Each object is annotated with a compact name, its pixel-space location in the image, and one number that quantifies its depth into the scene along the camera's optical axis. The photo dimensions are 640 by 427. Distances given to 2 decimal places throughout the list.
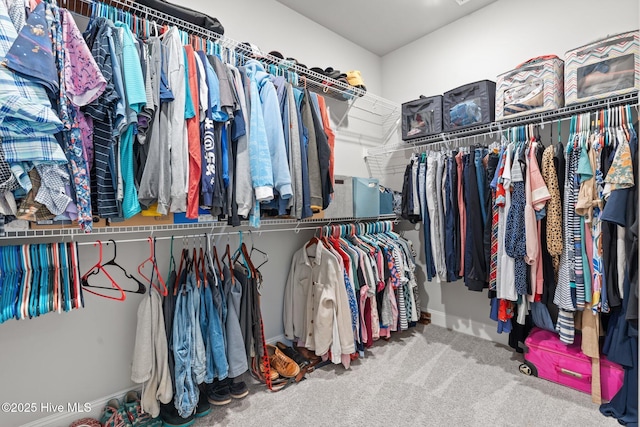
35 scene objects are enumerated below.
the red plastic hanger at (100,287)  1.50
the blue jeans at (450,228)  2.38
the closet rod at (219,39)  1.49
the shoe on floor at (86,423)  1.52
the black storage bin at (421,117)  2.60
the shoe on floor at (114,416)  1.56
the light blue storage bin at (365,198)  2.47
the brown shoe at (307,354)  2.21
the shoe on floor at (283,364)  2.01
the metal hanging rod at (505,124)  1.82
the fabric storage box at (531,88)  1.94
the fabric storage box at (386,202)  2.84
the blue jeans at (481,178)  2.20
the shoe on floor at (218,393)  1.78
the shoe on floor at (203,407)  1.69
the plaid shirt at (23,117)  0.97
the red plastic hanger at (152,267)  1.63
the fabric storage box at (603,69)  1.67
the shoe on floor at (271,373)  1.93
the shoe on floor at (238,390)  1.83
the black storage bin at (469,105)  2.28
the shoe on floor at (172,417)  1.59
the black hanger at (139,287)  1.62
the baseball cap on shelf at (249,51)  1.90
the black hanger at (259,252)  2.22
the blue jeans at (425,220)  2.56
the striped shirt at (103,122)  1.20
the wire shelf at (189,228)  1.42
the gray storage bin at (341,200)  2.30
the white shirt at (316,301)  2.09
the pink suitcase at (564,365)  1.77
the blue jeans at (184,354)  1.57
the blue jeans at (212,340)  1.68
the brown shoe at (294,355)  2.12
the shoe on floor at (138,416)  1.59
